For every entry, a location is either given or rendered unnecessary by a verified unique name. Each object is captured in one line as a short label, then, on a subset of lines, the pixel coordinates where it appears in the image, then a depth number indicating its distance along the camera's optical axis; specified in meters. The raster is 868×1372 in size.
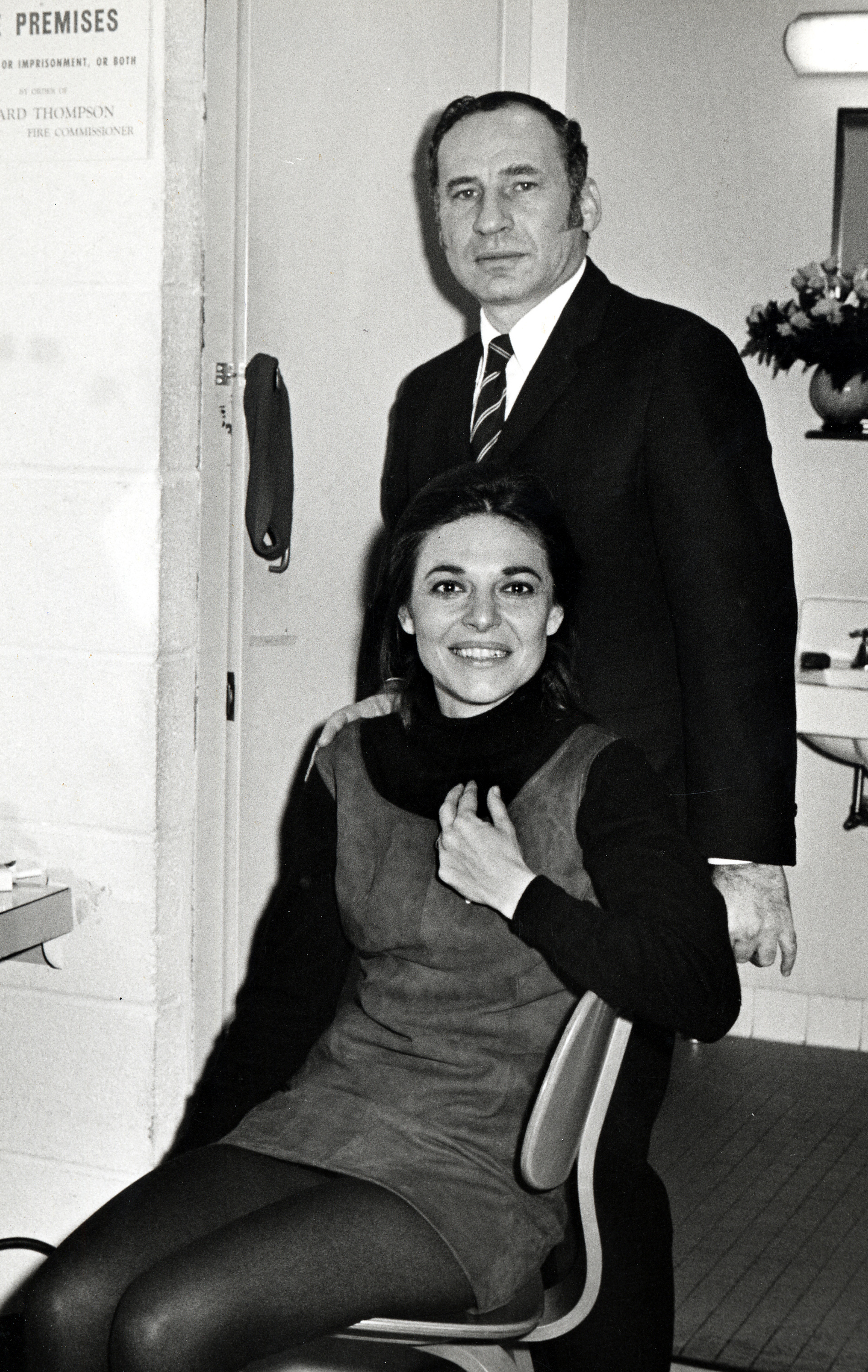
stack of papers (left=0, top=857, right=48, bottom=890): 1.71
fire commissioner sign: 1.68
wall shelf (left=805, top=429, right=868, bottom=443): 1.81
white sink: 2.00
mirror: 1.76
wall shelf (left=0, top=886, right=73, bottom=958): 1.64
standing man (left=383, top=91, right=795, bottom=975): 1.45
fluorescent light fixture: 1.75
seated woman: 1.12
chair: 1.11
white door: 1.85
